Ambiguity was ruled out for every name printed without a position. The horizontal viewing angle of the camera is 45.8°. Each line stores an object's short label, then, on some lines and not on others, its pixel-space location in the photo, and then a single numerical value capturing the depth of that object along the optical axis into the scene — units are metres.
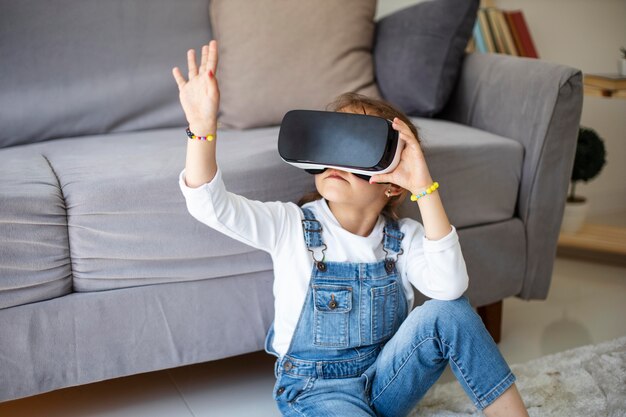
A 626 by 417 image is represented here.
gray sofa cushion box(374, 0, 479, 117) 1.93
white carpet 1.43
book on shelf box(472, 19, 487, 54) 2.53
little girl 1.19
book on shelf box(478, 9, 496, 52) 2.52
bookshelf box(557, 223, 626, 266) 2.34
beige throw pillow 1.88
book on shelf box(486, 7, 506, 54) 2.53
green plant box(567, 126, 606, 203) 2.38
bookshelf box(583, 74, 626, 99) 2.24
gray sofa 1.32
